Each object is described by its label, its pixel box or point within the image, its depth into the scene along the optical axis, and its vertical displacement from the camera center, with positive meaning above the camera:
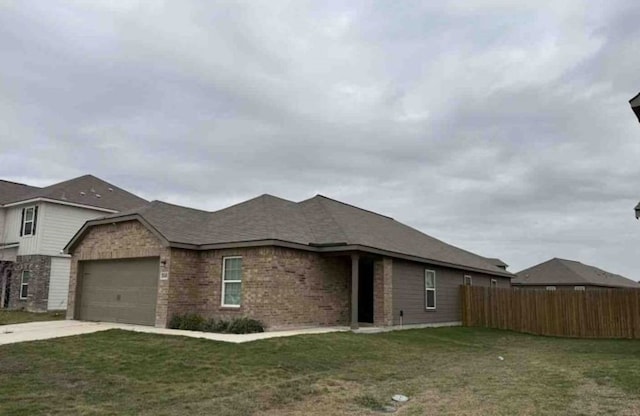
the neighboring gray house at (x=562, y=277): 39.59 +1.18
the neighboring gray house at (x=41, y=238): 24.94 +2.19
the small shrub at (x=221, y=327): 15.14 -1.15
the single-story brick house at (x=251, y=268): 16.25 +0.64
